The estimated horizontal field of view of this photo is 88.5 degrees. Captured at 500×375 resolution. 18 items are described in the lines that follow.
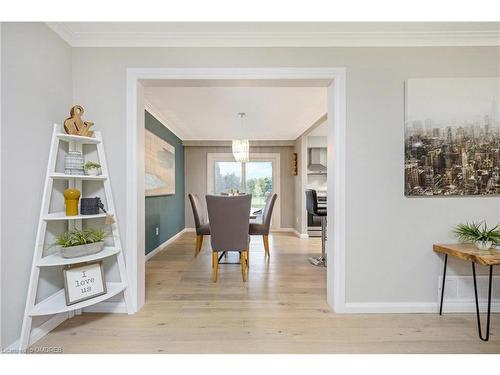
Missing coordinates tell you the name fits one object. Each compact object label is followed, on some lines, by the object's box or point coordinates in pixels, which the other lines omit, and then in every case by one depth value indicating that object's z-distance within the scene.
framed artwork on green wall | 3.87
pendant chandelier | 4.43
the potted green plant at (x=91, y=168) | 1.95
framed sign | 1.80
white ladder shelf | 1.62
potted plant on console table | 1.86
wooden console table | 1.71
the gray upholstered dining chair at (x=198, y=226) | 3.96
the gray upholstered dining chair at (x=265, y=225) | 3.90
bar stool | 3.49
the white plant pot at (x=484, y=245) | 1.86
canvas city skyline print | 2.09
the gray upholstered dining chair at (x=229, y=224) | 2.85
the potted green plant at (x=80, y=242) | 1.79
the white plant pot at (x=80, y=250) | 1.77
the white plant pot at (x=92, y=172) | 1.96
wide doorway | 2.11
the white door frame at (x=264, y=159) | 6.66
